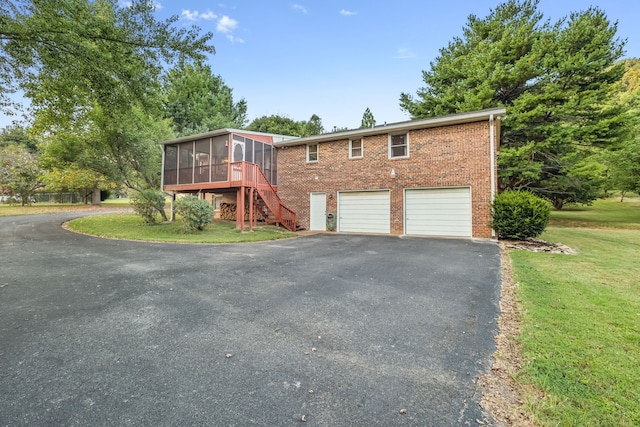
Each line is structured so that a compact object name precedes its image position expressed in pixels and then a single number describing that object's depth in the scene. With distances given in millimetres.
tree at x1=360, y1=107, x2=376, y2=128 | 32656
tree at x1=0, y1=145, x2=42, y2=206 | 26188
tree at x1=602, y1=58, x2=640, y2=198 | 16072
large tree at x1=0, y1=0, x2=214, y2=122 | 6411
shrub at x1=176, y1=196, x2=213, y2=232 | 12059
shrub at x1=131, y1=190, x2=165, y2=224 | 14477
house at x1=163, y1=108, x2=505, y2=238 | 10852
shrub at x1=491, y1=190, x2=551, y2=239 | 9172
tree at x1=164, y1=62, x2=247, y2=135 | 27422
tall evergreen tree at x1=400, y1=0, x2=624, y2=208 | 15555
